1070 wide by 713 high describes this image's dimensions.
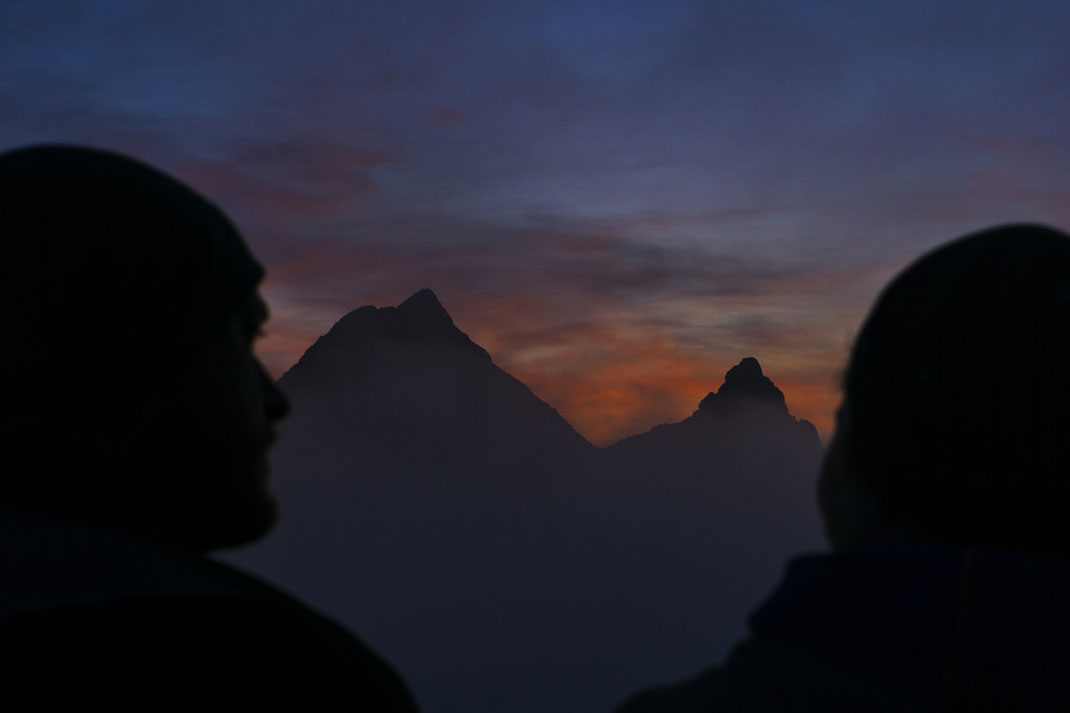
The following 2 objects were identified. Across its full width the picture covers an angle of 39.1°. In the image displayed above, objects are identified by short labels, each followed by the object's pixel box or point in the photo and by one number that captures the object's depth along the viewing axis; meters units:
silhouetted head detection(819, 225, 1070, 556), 0.80
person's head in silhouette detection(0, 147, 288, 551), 0.84
